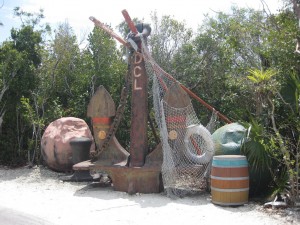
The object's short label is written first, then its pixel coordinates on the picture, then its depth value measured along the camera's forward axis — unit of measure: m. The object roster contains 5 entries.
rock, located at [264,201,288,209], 5.91
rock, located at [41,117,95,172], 9.59
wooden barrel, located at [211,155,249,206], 6.13
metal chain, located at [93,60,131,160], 7.85
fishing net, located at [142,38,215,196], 6.91
